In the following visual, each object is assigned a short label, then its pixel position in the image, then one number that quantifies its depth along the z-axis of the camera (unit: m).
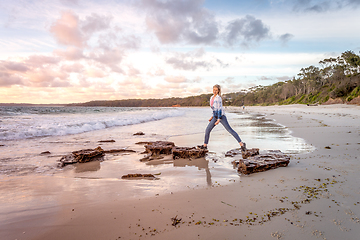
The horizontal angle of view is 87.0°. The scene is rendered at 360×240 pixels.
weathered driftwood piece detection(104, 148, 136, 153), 6.01
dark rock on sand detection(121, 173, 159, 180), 3.68
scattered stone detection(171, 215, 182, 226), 2.05
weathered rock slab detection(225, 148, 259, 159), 4.80
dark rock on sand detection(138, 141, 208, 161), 5.12
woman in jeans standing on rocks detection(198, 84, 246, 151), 5.42
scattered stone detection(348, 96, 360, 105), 27.07
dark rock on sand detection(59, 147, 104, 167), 4.86
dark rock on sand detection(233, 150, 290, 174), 3.67
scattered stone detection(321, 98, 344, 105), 33.55
